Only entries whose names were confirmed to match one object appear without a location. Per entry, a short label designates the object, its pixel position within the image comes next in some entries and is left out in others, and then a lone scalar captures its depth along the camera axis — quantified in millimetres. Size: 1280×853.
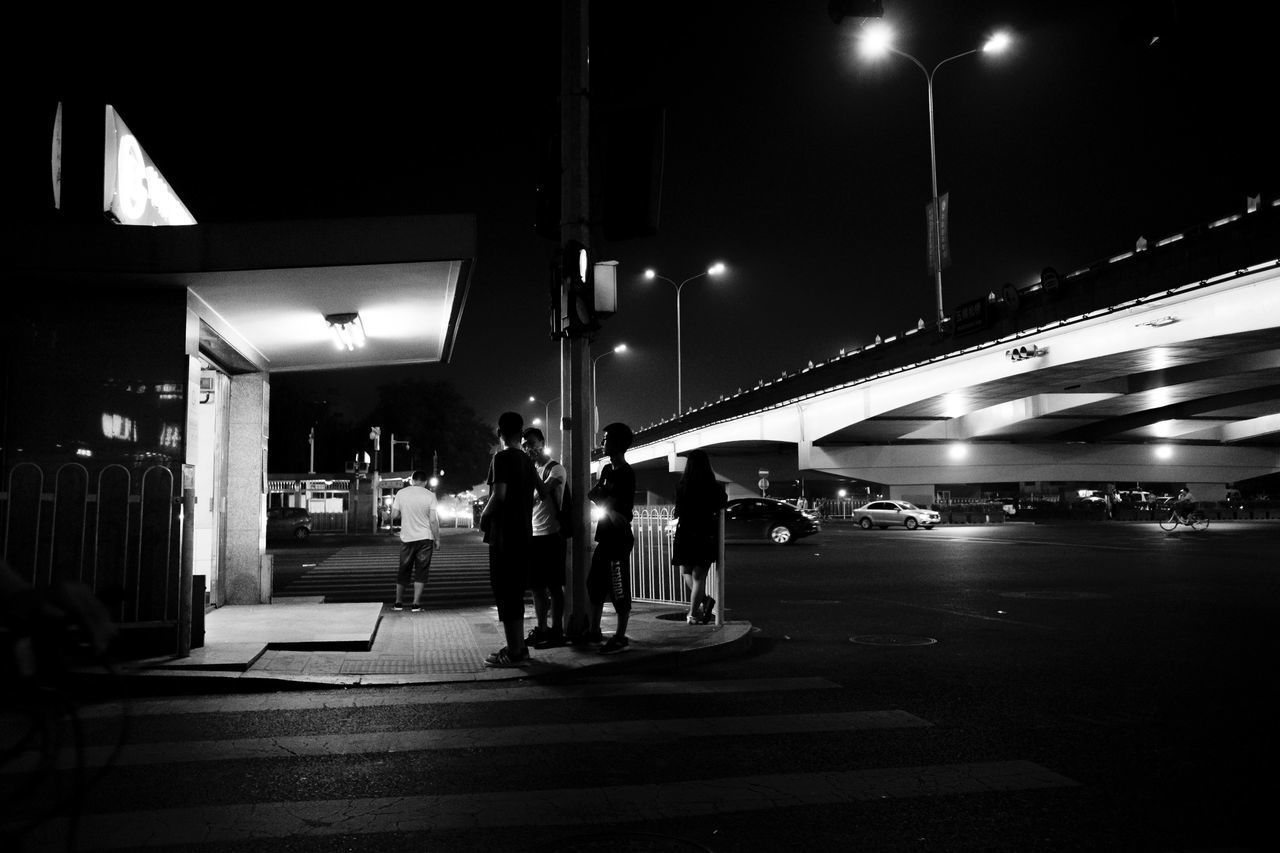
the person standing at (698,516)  10195
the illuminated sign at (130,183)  10844
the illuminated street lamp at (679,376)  58312
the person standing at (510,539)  7832
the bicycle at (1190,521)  39188
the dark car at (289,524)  43062
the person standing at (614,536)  8625
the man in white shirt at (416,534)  12797
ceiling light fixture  11383
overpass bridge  26375
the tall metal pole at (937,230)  31891
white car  46594
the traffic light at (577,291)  8883
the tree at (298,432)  93000
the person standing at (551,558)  8734
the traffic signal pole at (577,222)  9031
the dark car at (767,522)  31984
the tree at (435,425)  101875
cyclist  39469
